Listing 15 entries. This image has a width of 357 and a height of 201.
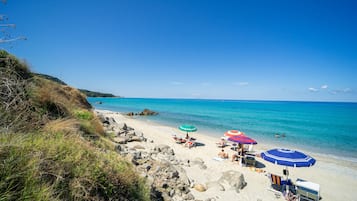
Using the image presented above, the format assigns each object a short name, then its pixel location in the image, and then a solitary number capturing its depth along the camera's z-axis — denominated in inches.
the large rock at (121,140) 364.4
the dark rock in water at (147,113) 1476.1
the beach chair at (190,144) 498.6
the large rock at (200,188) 228.1
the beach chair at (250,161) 371.9
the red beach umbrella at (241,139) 360.5
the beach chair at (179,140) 538.0
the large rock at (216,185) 241.1
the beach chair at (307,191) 233.0
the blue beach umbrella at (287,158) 236.5
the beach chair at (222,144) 512.2
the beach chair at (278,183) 266.1
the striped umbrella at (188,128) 526.1
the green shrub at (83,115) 260.3
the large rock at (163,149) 381.7
